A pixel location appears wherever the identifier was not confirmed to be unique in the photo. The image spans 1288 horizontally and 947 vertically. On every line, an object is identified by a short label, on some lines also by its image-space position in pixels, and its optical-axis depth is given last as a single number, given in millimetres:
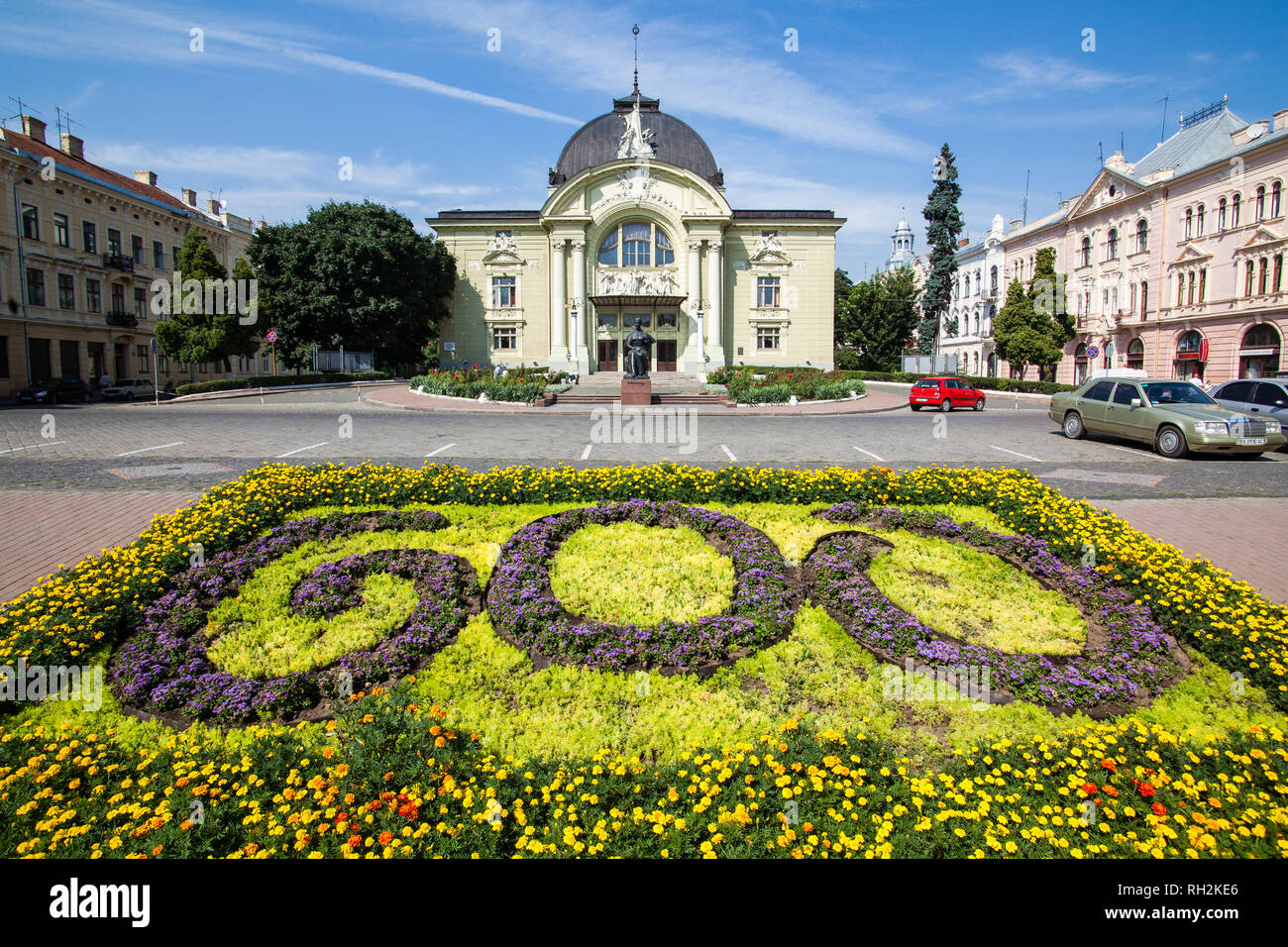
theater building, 49625
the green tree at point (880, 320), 67438
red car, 31625
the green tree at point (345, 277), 47938
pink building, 38562
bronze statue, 30484
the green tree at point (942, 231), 56062
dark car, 35156
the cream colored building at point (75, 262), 39406
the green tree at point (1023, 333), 46531
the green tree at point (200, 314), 40250
